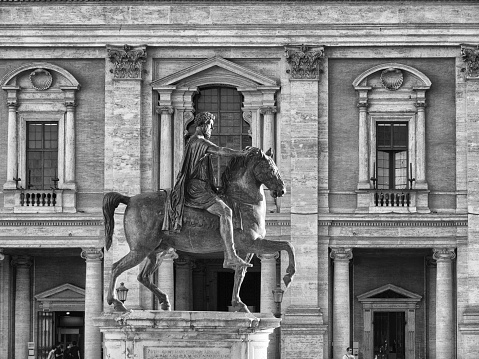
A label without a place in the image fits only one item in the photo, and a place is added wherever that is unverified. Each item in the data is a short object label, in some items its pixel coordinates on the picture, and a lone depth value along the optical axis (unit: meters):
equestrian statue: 25.00
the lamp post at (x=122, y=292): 42.73
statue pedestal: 23.94
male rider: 24.69
